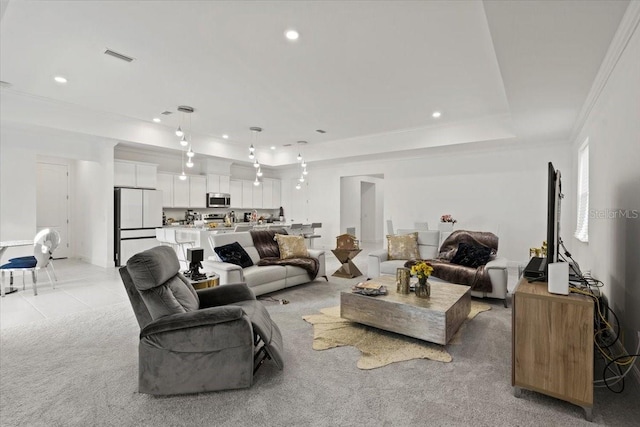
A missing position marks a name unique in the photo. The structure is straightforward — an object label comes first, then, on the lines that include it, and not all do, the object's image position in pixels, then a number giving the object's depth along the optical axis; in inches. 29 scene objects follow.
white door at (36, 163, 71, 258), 292.2
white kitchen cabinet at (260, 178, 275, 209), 397.4
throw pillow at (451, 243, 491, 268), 173.9
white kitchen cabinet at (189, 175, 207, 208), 322.0
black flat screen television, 89.1
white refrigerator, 264.5
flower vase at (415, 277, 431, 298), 124.6
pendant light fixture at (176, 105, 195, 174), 198.8
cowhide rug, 102.4
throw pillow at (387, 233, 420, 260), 202.5
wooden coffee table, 108.7
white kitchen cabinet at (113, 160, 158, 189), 264.2
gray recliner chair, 81.6
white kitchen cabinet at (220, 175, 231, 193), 345.7
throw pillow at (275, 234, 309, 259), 195.2
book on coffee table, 127.2
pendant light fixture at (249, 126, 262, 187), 240.2
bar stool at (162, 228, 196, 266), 234.1
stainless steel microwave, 332.2
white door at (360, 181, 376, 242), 457.1
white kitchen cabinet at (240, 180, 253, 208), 373.0
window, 174.6
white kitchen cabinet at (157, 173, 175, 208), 301.4
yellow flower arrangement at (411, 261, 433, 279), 124.6
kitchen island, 237.1
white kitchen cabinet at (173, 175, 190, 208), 310.7
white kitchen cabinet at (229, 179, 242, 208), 360.5
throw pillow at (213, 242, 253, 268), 168.6
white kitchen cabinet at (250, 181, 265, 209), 384.5
